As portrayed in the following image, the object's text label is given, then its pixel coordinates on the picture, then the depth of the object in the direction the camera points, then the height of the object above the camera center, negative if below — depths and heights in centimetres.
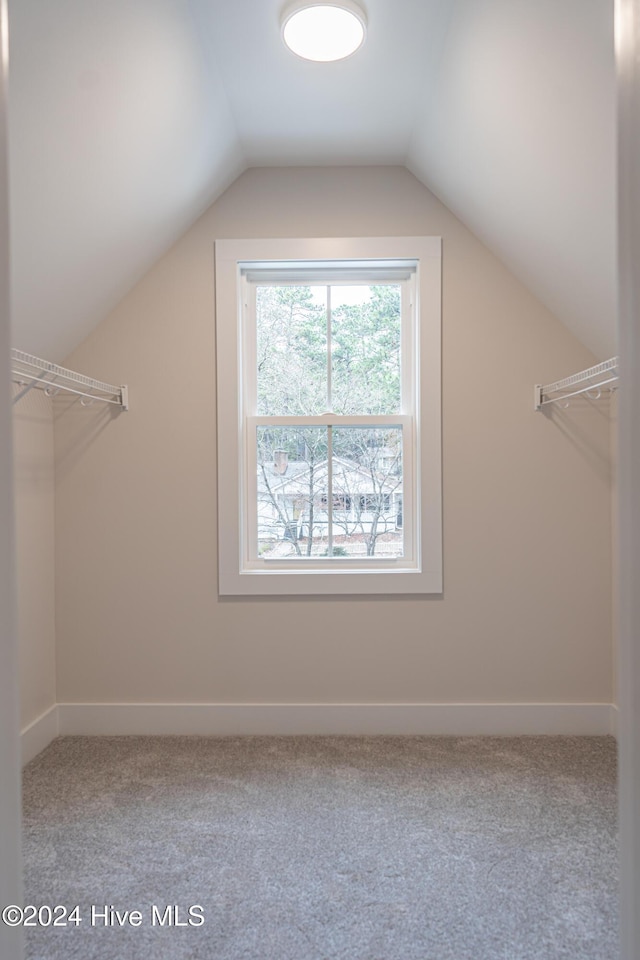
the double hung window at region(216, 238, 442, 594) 283 +31
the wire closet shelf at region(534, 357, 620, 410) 249 +41
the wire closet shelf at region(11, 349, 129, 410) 213 +43
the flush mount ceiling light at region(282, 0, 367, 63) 172 +138
